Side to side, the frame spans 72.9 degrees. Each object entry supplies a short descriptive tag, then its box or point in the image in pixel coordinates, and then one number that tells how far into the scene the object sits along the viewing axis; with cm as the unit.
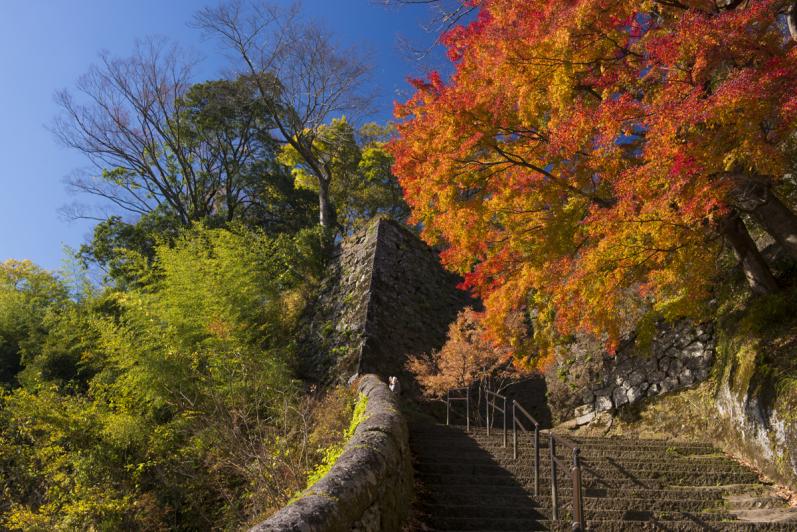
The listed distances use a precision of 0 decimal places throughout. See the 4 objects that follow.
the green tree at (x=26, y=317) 1630
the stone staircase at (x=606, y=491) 539
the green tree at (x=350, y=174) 2477
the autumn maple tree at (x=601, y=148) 586
